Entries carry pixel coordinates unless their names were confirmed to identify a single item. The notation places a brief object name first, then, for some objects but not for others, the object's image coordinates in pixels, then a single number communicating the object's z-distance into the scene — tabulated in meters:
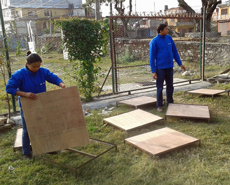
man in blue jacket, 5.14
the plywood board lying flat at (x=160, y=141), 3.39
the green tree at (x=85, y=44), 5.84
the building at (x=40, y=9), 41.88
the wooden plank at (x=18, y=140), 3.82
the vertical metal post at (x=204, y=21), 7.79
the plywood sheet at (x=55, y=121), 3.12
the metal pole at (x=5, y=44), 5.03
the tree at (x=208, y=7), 15.22
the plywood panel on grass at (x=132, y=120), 4.40
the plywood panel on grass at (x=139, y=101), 5.61
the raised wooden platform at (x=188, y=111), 4.65
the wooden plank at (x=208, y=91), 6.12
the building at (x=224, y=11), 42.05
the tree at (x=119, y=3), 26.43
